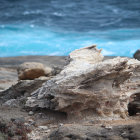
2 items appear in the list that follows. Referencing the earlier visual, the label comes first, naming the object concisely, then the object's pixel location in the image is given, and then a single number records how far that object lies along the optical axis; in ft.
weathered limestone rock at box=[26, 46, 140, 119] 36.29
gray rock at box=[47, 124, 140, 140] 28.53
